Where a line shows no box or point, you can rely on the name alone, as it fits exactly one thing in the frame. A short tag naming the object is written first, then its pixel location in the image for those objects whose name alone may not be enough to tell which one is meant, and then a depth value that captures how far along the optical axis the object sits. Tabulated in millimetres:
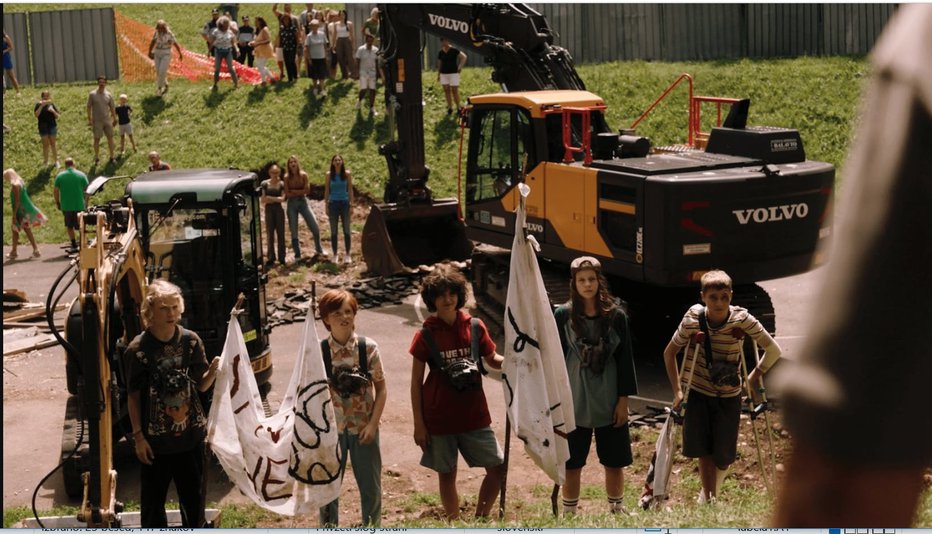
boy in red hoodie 8531
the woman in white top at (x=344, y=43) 29953
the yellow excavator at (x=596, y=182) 13445
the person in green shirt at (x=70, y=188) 22594
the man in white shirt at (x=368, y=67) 27969
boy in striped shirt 8750
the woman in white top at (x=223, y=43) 30244
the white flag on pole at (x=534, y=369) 8305
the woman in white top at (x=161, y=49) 29859
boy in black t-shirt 8273
